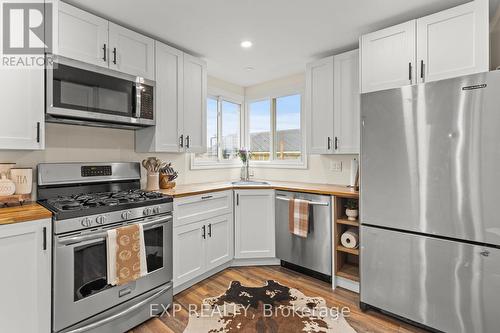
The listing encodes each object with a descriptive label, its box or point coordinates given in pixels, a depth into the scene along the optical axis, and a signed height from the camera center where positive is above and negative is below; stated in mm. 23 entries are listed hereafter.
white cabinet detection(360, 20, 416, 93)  2152 +933
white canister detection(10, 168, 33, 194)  1869 -109
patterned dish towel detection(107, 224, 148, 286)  1828 -662
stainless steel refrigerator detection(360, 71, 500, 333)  1682 -271
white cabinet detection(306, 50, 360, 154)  2736 +679
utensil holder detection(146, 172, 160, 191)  2705 -186
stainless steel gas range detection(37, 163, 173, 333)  1670 -573
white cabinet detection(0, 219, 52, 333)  1493 -678
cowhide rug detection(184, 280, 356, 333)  1987 -1240
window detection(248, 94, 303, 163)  3787 +548
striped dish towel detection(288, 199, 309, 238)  2728 -557
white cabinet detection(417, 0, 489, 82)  1853 +930
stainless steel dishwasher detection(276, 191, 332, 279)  2645 -810
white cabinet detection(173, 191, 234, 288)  2465 -730
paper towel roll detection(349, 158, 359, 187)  2799 -48
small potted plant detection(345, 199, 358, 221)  2575 -447
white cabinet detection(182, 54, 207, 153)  2885 +691
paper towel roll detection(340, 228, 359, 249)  2541 -734
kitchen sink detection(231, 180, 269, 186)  3311 -243
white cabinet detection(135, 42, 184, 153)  2592 +599
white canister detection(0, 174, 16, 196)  1769 -156
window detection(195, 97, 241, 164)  3799 +521
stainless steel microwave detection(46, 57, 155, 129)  1899 +556
